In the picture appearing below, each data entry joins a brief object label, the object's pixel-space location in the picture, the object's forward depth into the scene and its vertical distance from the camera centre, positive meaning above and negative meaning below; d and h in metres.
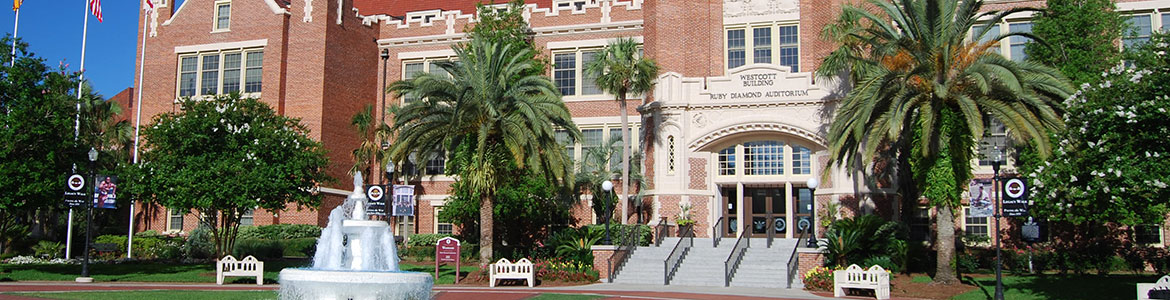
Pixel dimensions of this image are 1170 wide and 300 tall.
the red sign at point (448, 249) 25.56 -0.73
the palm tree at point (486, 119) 25.70 +2.84
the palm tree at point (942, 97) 21.78 +3.10
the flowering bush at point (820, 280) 23.17 -1.33
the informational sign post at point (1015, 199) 19.64 +0.60
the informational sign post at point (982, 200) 22.11 +0.65
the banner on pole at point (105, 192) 26.45 +0.74
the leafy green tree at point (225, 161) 27.23 +1.75
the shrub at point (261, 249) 34.88 -1.08
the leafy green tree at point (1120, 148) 16.69 +1.51
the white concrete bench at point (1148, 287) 16.08 -0.99
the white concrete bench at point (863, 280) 21.16 -1.23
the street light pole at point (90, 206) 24.50 +0.31
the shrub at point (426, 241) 37.31 -0.77
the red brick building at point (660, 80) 30.86 +5.69
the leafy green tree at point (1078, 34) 27.70 +5.87
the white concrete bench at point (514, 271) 24.08 -1.24
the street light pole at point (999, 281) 19.03 -1.08
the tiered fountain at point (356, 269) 14.47 -0.80
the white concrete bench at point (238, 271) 23.84 -1.29
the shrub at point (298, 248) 35.60 -1.04
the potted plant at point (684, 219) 30.45 +0.17
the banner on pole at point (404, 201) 27.55 +0.60
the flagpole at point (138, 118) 36.34 +4.25
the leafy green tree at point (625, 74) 30.69 +4.88
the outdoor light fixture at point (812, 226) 25.75 -0.02
